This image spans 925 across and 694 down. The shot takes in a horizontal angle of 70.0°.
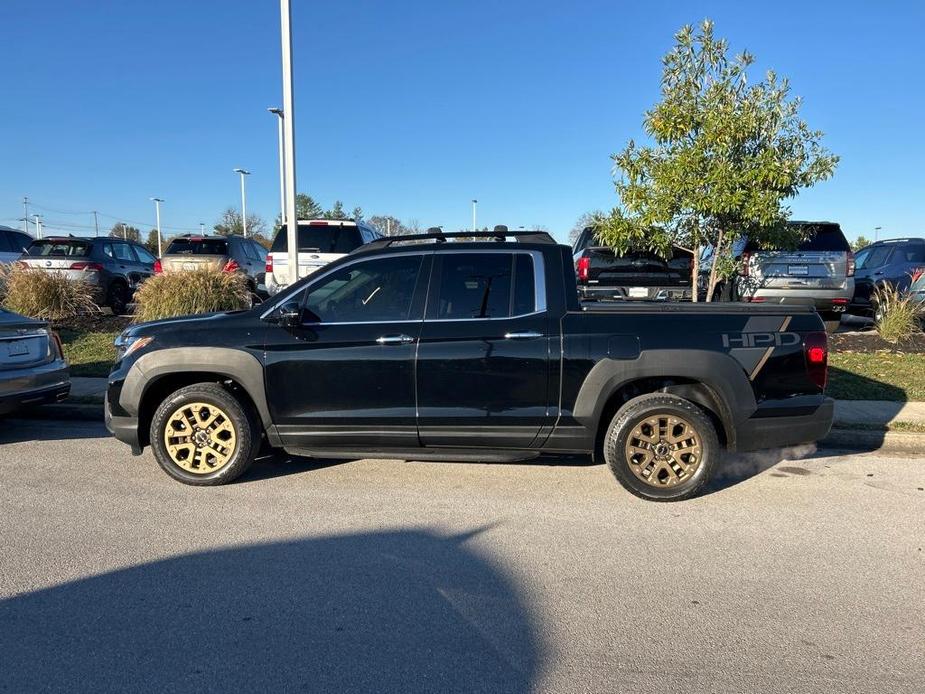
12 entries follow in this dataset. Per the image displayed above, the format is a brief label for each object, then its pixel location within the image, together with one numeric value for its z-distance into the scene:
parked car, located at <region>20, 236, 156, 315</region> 12.97
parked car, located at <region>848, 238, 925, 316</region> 13.03
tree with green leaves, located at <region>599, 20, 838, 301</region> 9.15
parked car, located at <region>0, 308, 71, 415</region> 6.16
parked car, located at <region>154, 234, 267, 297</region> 13.02
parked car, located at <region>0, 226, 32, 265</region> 17.03
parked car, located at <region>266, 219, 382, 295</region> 11.76
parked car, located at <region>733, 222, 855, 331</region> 10.86
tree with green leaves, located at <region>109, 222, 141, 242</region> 67.38
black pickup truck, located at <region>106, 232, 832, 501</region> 4.66
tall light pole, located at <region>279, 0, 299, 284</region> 9.54
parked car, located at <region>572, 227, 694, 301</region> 9.91
